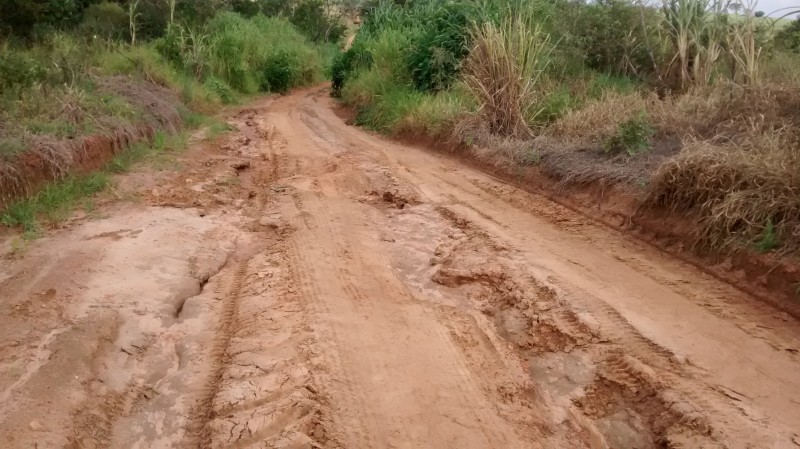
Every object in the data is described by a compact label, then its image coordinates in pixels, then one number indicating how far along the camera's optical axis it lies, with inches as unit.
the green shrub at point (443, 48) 394.6
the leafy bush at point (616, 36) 364.2
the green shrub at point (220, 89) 510.9
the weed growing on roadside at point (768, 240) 158.9
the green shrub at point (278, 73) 642.8
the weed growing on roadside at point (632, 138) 236.5
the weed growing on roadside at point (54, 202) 197.7
